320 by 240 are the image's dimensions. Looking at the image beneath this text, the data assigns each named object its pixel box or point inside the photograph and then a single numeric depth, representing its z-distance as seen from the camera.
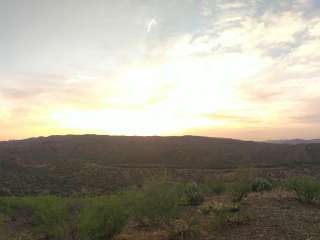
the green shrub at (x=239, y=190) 12.61
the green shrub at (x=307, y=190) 10.55
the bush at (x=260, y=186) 14.05
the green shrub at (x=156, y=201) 8.38
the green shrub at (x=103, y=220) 7.98
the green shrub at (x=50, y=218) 9.15
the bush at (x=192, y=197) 12.57
